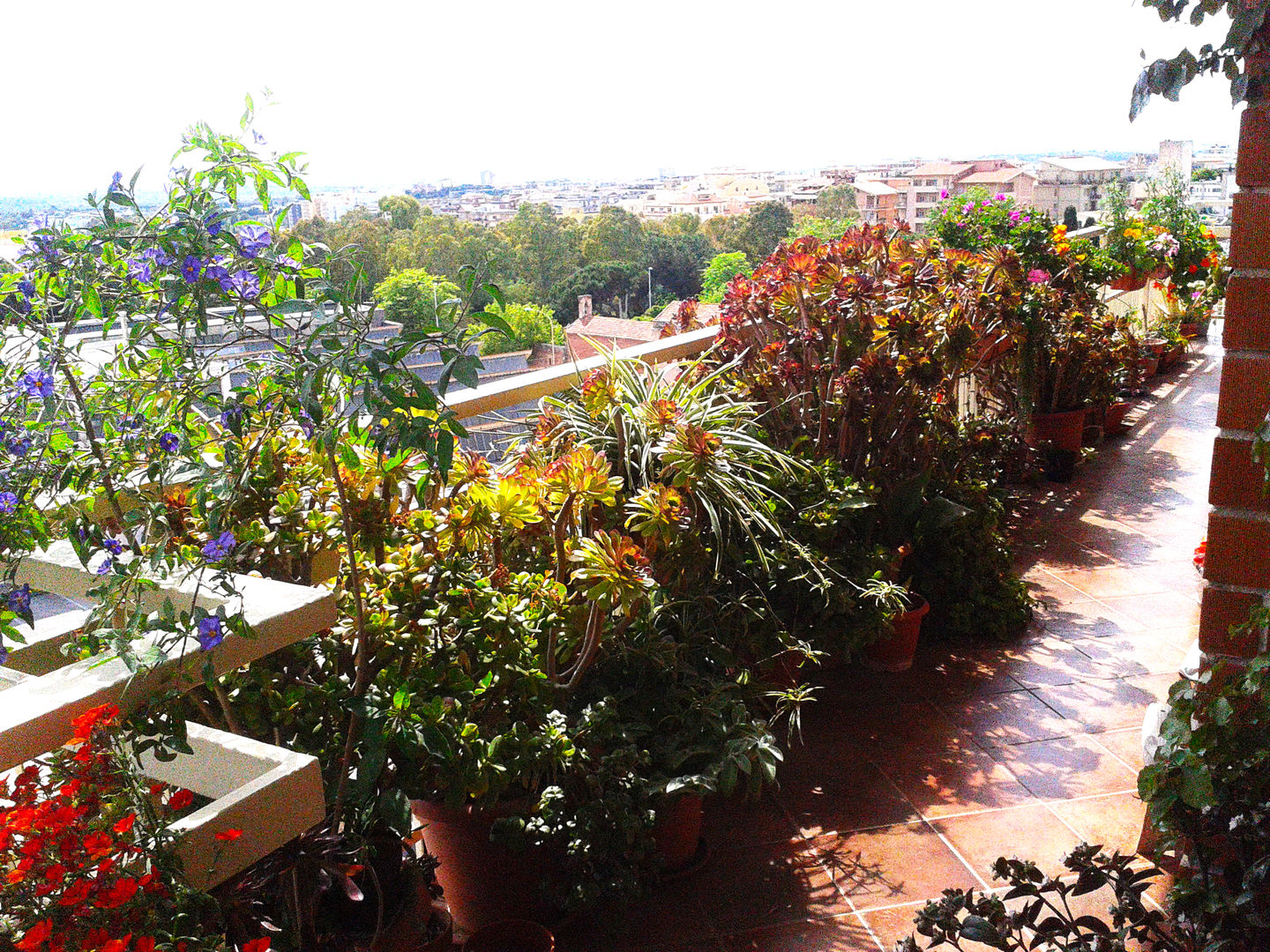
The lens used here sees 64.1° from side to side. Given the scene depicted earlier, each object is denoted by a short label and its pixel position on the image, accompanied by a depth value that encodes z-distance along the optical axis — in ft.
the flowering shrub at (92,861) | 3.51
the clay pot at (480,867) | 6.53
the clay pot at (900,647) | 10.28
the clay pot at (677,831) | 7.13
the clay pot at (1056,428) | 16.73
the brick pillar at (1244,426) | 5.53
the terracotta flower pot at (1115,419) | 18.85
